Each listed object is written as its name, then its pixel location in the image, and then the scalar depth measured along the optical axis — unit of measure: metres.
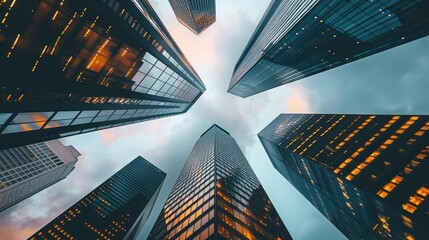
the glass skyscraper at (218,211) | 26.14
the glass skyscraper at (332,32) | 41.56
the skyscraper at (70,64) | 14.60
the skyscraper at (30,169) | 103.81
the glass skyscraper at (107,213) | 107.06
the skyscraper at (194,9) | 155.39
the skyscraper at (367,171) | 38.72
